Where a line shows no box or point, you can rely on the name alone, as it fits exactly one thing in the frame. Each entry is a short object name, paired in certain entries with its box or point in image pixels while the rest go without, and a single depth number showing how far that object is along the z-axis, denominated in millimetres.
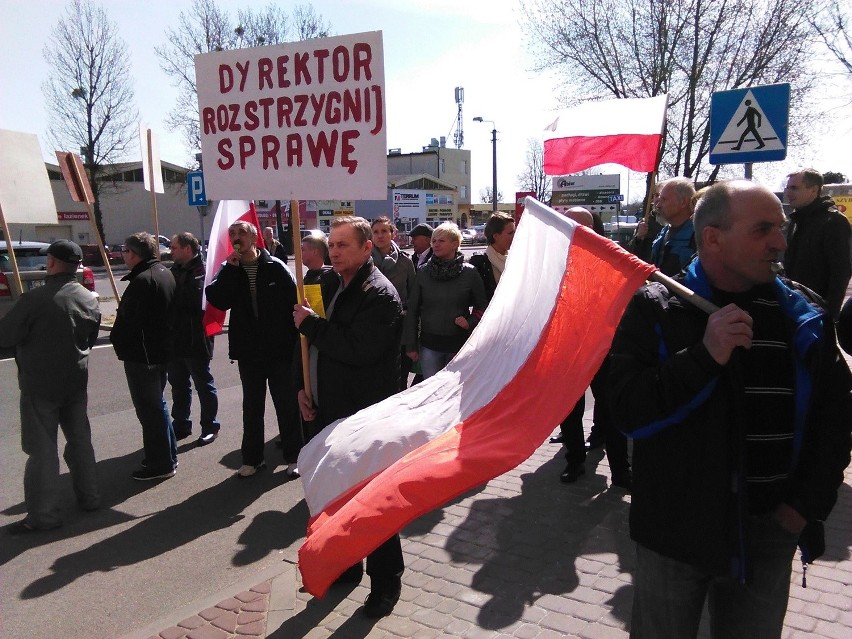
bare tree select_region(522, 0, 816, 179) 20328
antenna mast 87444
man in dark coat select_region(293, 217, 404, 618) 3840
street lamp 46625
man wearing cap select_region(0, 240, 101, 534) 4785
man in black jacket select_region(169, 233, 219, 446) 6613
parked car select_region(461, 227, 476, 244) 56497
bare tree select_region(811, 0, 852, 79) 18125
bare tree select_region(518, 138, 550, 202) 69550
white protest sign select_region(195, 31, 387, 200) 3652
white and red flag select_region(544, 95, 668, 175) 6086
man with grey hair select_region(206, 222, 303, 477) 5609
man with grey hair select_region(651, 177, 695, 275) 4895
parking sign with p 11780
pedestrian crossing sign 6031
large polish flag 2254
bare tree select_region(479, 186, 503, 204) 92594
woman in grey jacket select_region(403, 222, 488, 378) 5762
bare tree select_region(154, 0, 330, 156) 29562
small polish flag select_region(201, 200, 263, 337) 6223
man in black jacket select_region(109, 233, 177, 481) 5617
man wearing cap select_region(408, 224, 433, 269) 7492
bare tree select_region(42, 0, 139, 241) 36188
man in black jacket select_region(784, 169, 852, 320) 5695
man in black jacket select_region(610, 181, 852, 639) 2078
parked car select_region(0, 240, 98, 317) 11516
